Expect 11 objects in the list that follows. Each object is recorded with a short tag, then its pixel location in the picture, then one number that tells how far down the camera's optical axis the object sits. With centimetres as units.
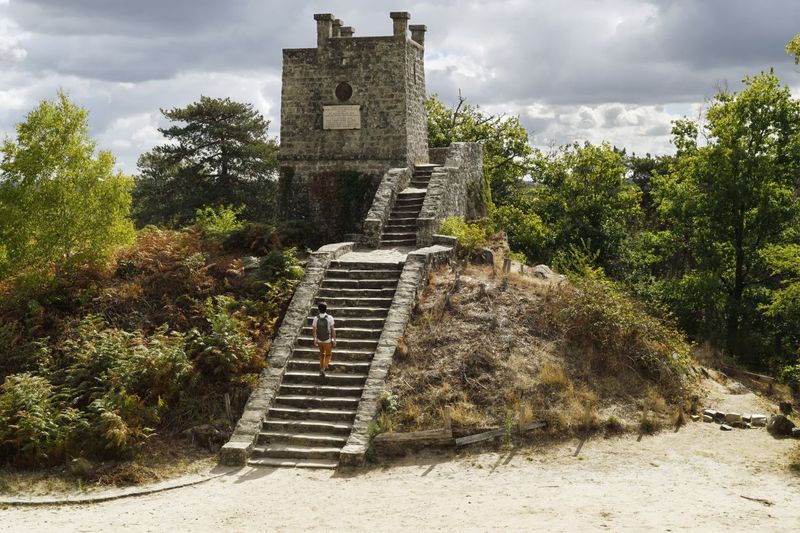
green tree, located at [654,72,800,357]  2609
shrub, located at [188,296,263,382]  1580
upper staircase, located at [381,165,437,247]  2166
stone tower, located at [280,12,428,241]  2380
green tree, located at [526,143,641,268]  3278
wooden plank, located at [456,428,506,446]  1421
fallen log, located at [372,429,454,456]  1411
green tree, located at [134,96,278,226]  3906
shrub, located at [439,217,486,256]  2025
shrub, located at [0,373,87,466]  1395
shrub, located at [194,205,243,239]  2123
